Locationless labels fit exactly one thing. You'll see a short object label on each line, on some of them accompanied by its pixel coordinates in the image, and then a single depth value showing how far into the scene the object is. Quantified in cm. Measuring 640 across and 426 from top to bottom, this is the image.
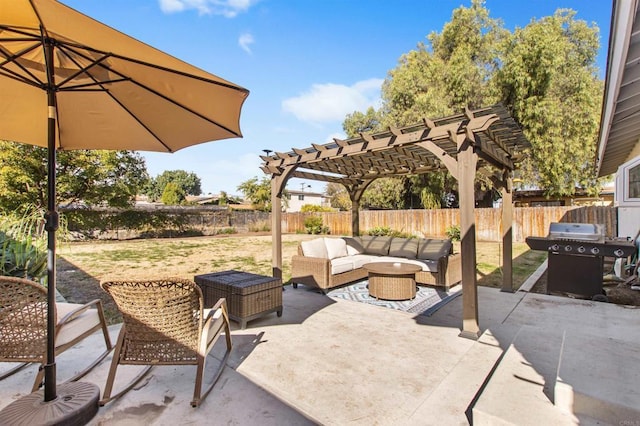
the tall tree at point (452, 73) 1462
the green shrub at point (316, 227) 1944
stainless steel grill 484
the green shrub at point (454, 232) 1430
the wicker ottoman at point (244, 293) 390
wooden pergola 382
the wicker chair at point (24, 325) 229
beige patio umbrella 186
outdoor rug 483
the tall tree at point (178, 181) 5096
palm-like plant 398
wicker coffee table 515
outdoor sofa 575
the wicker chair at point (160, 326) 236
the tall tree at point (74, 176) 1183
